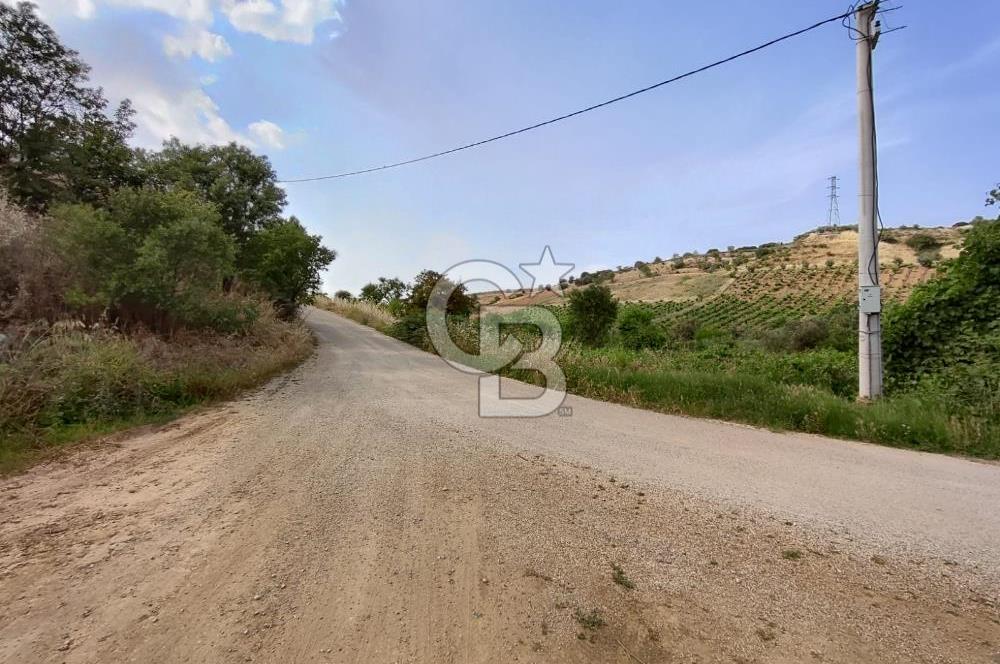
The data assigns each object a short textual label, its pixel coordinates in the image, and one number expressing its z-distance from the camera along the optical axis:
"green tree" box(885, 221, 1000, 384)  6.96
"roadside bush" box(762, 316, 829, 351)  18.94
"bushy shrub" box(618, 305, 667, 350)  19.77
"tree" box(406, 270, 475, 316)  19.16
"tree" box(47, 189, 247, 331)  7.85
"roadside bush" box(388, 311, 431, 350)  17.95
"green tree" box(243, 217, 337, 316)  18.19
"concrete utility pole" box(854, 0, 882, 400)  6.70
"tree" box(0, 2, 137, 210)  12.27
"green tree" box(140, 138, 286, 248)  16.47
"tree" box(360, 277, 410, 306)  31.91
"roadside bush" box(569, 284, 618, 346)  20.22
